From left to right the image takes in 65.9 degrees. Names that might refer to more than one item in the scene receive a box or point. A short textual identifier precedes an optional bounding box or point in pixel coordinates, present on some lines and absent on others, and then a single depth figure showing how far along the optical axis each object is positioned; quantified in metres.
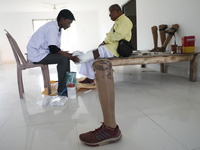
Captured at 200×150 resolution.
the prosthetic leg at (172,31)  2.44
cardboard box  2.08
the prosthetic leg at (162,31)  2.68
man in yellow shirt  1.94
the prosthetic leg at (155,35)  2.85
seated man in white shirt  1.79
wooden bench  1.97
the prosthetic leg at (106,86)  0.81
